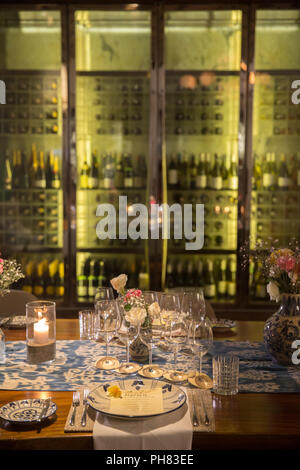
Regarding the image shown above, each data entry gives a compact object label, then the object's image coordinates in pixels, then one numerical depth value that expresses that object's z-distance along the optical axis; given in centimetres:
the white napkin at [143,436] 111
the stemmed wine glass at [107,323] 156
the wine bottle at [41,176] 380
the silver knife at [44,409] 118
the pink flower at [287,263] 156
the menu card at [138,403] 120
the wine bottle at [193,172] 384
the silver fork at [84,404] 117
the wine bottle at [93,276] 392
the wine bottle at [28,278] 391
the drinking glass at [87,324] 179
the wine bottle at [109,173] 382
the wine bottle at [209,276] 393
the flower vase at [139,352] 160
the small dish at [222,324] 198
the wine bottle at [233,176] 377
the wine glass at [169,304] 169
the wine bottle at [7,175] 381
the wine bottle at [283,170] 380
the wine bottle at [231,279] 387
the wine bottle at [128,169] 383
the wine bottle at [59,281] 389
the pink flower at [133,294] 162
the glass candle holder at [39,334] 156
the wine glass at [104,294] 189
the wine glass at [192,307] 160
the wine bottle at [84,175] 382
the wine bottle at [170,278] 391
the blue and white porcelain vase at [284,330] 155
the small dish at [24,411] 117
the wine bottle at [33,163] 386
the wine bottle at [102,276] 394
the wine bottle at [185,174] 382
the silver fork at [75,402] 118
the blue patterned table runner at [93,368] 140
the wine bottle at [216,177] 380
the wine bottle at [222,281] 388
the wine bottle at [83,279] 390
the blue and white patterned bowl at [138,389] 118
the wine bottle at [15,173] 382
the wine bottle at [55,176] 382
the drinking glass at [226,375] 135
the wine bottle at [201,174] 380
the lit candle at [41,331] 156
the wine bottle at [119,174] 384
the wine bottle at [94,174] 380
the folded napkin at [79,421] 114
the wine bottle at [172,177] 378
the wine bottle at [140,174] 379
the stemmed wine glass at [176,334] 150
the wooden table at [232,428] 112
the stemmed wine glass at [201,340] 143
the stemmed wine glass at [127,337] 148
